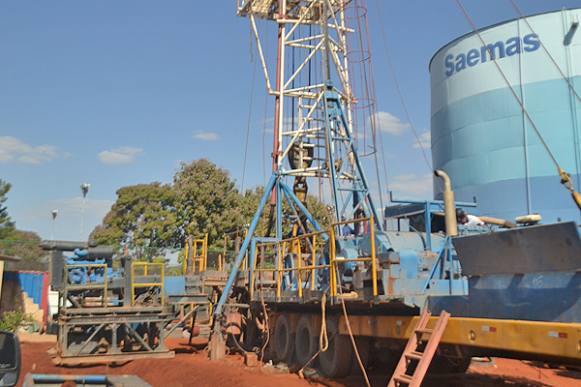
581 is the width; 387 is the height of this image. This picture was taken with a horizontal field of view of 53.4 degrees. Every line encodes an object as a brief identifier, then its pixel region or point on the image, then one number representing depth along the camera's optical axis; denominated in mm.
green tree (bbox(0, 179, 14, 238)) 57984
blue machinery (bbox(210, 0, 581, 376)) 6477
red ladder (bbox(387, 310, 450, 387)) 7203
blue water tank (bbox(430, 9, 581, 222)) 24062
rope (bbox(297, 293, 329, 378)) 10219
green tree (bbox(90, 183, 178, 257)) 40000
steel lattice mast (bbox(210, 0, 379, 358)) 16219
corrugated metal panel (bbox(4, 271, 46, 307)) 27234
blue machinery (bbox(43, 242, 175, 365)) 14039
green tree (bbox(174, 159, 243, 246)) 37250
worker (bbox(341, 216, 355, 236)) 15666
